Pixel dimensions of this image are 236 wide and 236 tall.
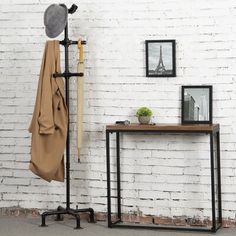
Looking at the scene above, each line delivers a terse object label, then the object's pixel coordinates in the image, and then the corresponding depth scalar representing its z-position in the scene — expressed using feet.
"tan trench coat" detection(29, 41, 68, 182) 18.35
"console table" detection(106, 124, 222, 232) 17.56
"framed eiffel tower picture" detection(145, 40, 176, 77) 18.66
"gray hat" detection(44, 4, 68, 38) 18.19
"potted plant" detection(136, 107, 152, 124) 18.29
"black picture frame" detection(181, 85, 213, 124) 18.21
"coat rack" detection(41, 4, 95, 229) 18.53
